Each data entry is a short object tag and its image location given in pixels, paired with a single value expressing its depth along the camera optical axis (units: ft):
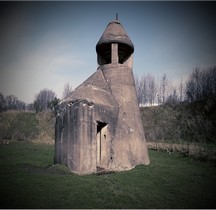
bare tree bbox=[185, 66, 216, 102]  147.13
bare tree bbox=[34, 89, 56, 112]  256.73
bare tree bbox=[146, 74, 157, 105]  190.35
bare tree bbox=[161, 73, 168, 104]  183.71
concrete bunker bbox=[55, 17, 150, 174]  31.22
